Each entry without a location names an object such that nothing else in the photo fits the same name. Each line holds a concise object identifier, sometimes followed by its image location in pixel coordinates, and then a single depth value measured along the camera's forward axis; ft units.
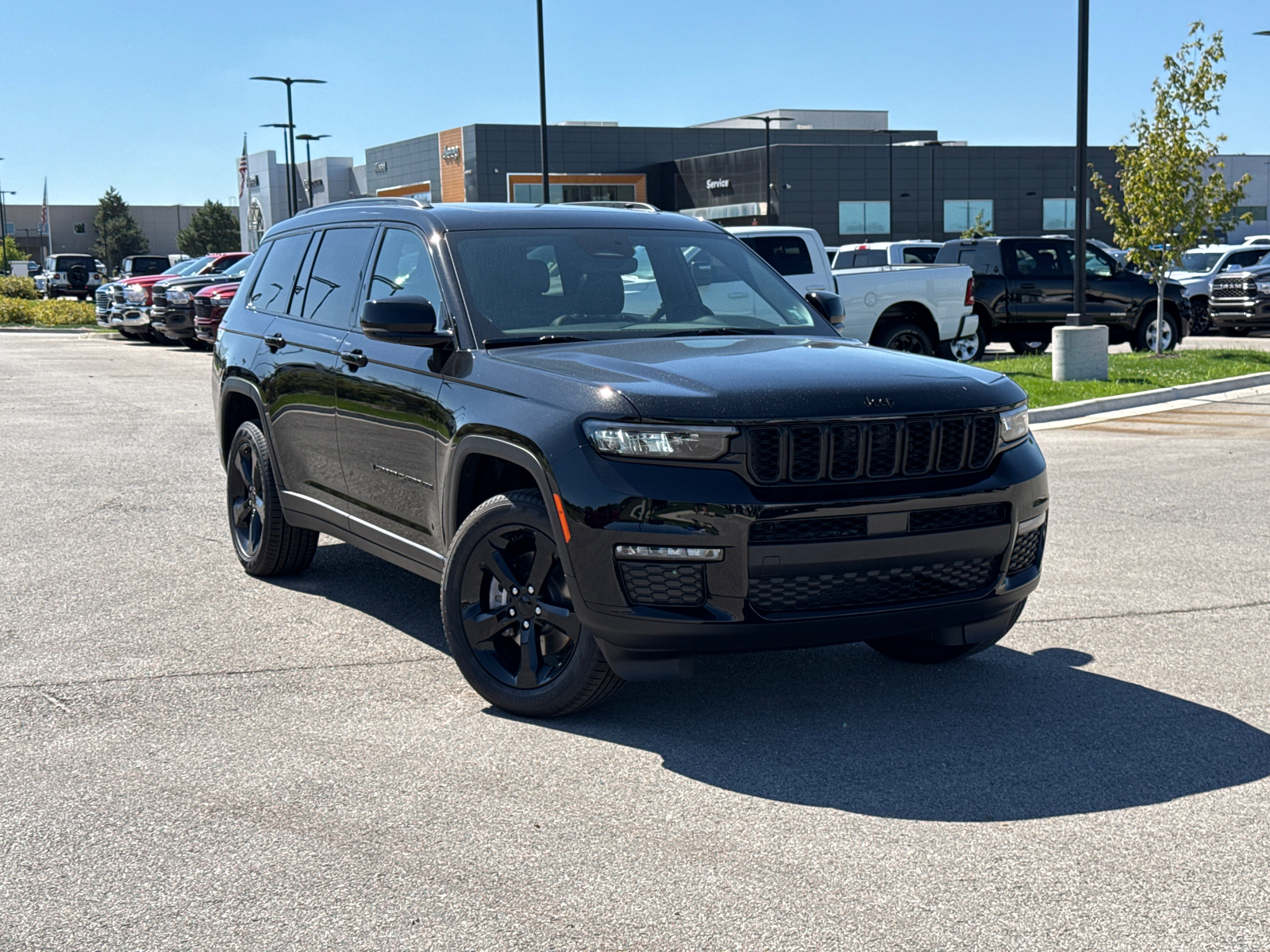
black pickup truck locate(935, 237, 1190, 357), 72.95
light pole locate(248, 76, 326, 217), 161.99
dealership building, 264.72
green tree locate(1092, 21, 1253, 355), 66.39
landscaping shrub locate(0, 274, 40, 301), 182.09
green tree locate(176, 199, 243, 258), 396.16
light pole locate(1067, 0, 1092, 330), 60.18
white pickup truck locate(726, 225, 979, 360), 59.52
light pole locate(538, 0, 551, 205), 91.30
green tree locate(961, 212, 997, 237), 258.37
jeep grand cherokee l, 15.16
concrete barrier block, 58.39
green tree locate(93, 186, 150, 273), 421.59
